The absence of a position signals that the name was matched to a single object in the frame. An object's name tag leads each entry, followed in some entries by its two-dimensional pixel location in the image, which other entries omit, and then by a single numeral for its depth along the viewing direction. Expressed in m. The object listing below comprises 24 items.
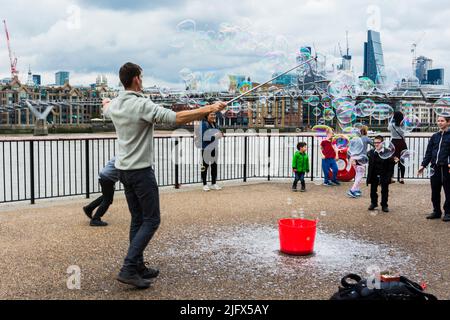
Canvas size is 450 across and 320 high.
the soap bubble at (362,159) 9.06
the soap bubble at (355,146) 9.07
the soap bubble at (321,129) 11.27
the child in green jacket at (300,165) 10.53
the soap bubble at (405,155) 9.02
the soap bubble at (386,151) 8.34
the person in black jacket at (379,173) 8.38
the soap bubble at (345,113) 9.97
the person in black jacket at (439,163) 7.69
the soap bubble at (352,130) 9.52
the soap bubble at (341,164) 11.98
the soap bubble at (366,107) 10.23
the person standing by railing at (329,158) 11.35
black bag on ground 3.56
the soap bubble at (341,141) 10.21
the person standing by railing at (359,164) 9.17
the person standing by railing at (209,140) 10.22
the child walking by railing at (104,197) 6.91
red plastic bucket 5.62
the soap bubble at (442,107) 7.82
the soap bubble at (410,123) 9.84
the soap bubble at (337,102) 10.10
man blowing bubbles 4.32
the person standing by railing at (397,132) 10.72
